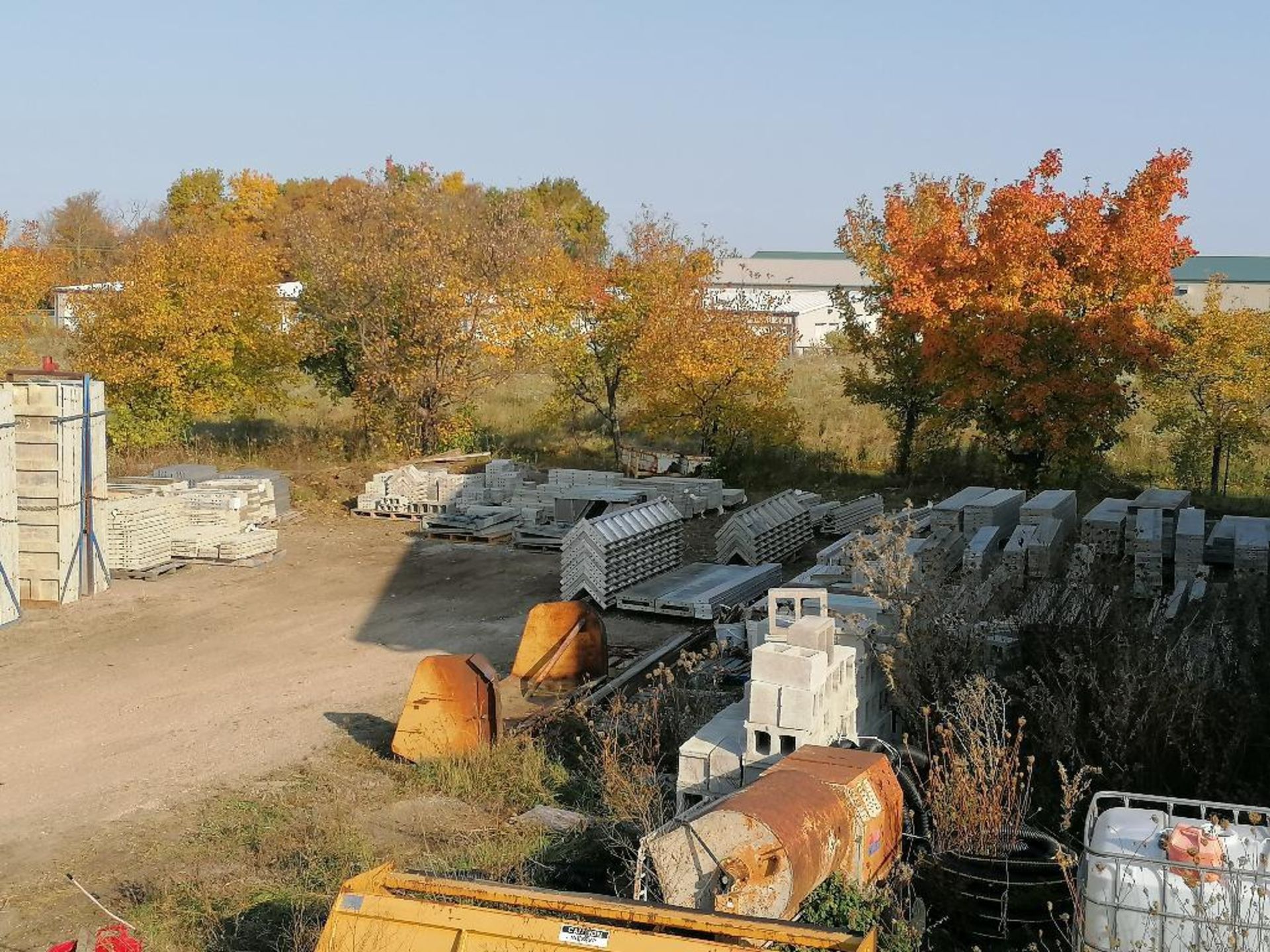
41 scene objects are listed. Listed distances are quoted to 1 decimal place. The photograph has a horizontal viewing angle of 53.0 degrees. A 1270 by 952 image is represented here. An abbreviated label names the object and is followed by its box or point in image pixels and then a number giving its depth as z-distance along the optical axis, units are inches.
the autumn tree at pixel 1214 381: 826.8
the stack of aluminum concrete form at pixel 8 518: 611.2
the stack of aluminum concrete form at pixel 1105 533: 570.9
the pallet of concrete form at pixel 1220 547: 584.7
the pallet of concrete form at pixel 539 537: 800.9
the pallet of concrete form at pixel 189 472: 862.5
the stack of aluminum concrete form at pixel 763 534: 738.8
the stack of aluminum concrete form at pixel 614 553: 653.3
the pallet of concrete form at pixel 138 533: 704.4
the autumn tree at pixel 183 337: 996.6
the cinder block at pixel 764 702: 328.2
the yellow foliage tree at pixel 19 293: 1083.9
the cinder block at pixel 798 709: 324.8
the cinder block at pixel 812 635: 344.2
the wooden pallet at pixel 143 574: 714.8
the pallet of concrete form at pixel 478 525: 834.2
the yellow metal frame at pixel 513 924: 225.0
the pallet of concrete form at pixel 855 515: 822.5
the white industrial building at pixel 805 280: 2364.7
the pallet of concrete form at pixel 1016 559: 525.0
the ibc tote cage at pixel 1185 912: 225.0
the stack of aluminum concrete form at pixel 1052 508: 578.6
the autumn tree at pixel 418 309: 1049.5
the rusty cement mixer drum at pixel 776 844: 248.4
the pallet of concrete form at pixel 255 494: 831.7
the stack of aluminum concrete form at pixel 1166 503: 573.6
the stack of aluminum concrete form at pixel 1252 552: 544.1
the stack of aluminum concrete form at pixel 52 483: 645.3
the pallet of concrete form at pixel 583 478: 882.1
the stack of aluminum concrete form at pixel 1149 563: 545.3
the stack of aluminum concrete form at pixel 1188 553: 539.5
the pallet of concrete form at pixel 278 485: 885.8
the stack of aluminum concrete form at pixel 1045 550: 532.4
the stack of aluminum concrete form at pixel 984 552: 527.8
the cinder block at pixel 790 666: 326.0
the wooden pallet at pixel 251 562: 758.5
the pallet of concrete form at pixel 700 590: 634.2
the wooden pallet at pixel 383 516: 905.5
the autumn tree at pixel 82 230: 2564.0
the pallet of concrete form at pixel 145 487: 782.5
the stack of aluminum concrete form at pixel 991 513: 600.7
